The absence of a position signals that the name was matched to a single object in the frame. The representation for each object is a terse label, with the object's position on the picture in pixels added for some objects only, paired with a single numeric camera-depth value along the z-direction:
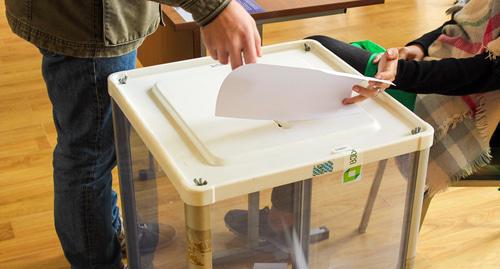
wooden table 2.24
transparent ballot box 1.63
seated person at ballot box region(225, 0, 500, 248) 2.06
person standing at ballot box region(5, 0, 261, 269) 1.66
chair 2.12
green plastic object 2.17
